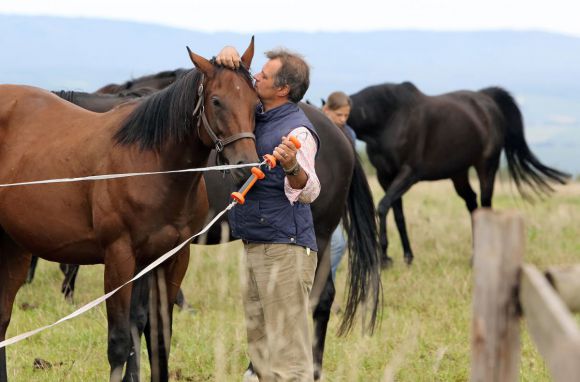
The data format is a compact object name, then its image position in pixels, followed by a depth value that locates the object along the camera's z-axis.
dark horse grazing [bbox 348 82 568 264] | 21.84
